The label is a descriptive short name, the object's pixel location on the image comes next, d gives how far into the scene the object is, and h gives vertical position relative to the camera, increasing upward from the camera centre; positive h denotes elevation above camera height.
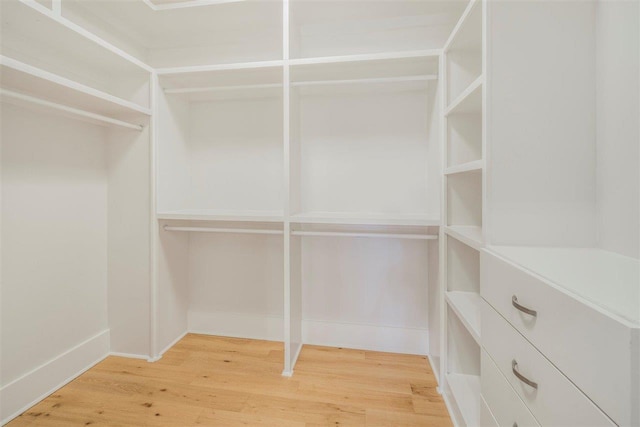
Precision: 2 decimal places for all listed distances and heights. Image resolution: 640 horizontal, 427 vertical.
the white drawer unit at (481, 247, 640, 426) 0.50 -0.23
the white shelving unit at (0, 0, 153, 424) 1.40 +0.05
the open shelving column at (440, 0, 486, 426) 1.53 -0.03
